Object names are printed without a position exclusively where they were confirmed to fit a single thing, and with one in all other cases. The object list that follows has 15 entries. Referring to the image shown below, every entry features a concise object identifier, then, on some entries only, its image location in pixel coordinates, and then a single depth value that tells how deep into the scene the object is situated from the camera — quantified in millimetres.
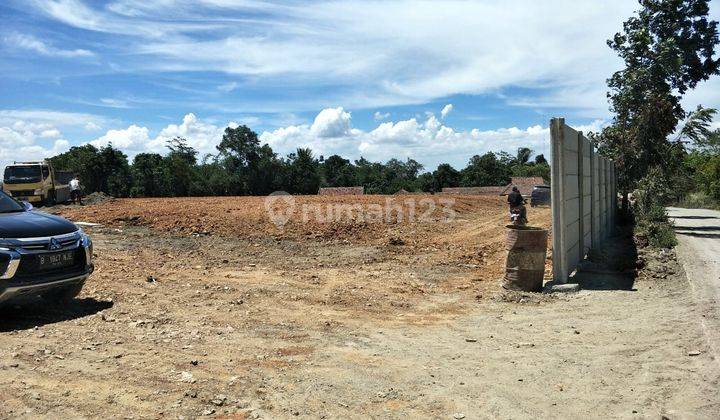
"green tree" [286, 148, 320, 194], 58219
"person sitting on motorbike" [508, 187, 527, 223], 15320
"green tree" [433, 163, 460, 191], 74431
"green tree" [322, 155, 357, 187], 71688
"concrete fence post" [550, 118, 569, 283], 8539
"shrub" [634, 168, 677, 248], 13023
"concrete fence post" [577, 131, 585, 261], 10070
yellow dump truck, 21641
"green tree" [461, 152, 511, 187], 75250
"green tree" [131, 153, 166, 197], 50688
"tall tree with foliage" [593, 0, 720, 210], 18438
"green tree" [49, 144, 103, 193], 50719
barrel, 8406
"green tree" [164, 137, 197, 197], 51625
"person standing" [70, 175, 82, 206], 23172
